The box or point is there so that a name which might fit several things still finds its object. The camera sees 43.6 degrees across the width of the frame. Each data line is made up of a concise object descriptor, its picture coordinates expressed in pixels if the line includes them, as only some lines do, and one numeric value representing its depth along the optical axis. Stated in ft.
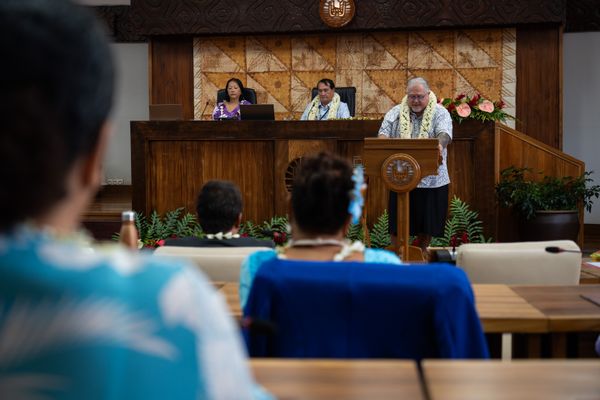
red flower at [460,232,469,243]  18.90
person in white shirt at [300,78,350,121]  24.98
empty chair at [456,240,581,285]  7.73
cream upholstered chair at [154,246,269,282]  7.77
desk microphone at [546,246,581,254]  7.70
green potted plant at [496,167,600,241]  20.07
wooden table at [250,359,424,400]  3.32
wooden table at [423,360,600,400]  3.30
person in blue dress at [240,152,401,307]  5.97
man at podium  17.65
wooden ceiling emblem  30.60
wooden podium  14.34
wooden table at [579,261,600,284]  9.52
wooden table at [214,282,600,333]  5.73
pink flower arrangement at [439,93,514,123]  19.84
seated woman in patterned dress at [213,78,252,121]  25.79
